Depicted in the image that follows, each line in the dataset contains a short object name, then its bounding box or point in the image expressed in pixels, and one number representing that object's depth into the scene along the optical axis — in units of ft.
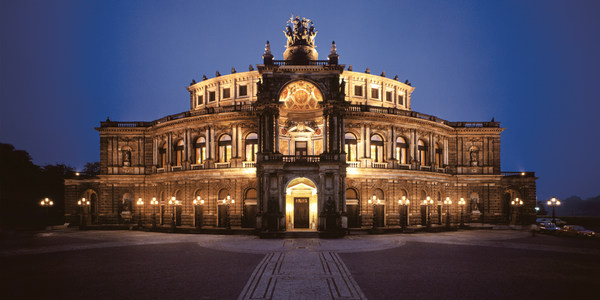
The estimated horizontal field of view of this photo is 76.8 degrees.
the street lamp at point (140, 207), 153.57
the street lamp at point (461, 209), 148.25
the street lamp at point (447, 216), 146.72
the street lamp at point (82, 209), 158.60
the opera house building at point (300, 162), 126.62
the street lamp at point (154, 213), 148.79
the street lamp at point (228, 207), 131.13
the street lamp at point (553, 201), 148.49
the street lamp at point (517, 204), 166.76
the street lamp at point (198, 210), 136.14
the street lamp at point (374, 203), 132.49
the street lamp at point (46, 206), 180.55
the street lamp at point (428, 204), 147.68
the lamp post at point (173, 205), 143.43
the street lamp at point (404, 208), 143.24
